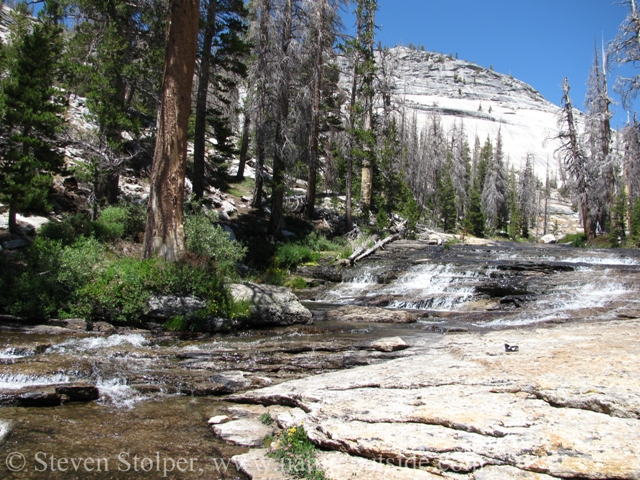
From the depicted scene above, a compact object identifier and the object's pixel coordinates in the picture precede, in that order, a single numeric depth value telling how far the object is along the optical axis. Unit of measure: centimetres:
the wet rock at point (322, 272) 1759
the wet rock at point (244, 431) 427
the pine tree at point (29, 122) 1209
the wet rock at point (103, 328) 870
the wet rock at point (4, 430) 416
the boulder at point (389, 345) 734
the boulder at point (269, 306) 1041
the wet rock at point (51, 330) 834
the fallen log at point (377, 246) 1959
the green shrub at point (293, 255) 1827
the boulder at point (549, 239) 5361
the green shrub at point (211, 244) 1237
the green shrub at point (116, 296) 922
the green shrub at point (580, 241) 2878
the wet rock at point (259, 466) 360
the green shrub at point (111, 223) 1333
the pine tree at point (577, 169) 2848
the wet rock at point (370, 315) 1112
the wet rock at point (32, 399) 495
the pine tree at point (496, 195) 6429
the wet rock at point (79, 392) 521
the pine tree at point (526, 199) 7025
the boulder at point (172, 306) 946
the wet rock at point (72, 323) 870
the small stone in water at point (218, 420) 475
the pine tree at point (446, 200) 5378
